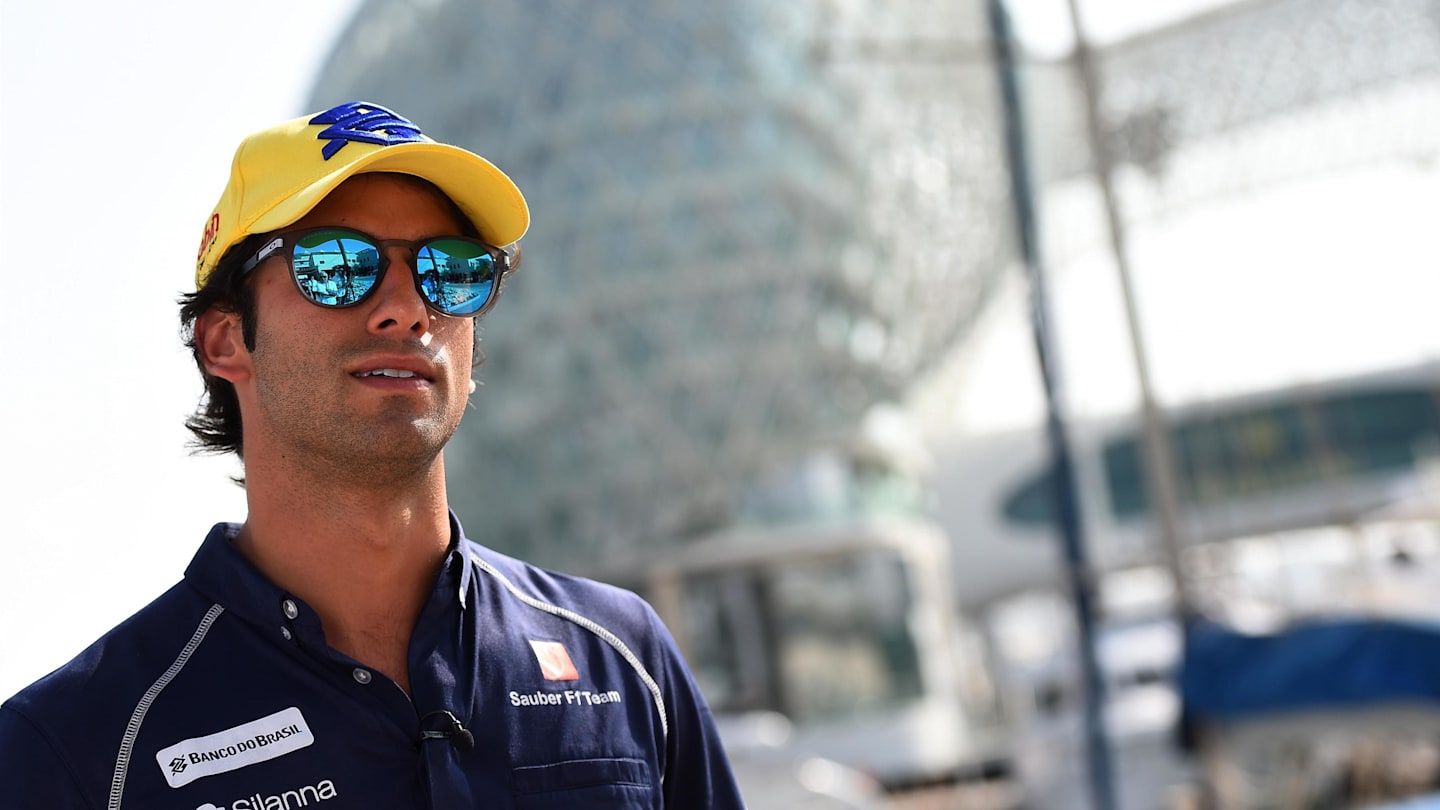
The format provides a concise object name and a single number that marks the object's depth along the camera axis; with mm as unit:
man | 1740
